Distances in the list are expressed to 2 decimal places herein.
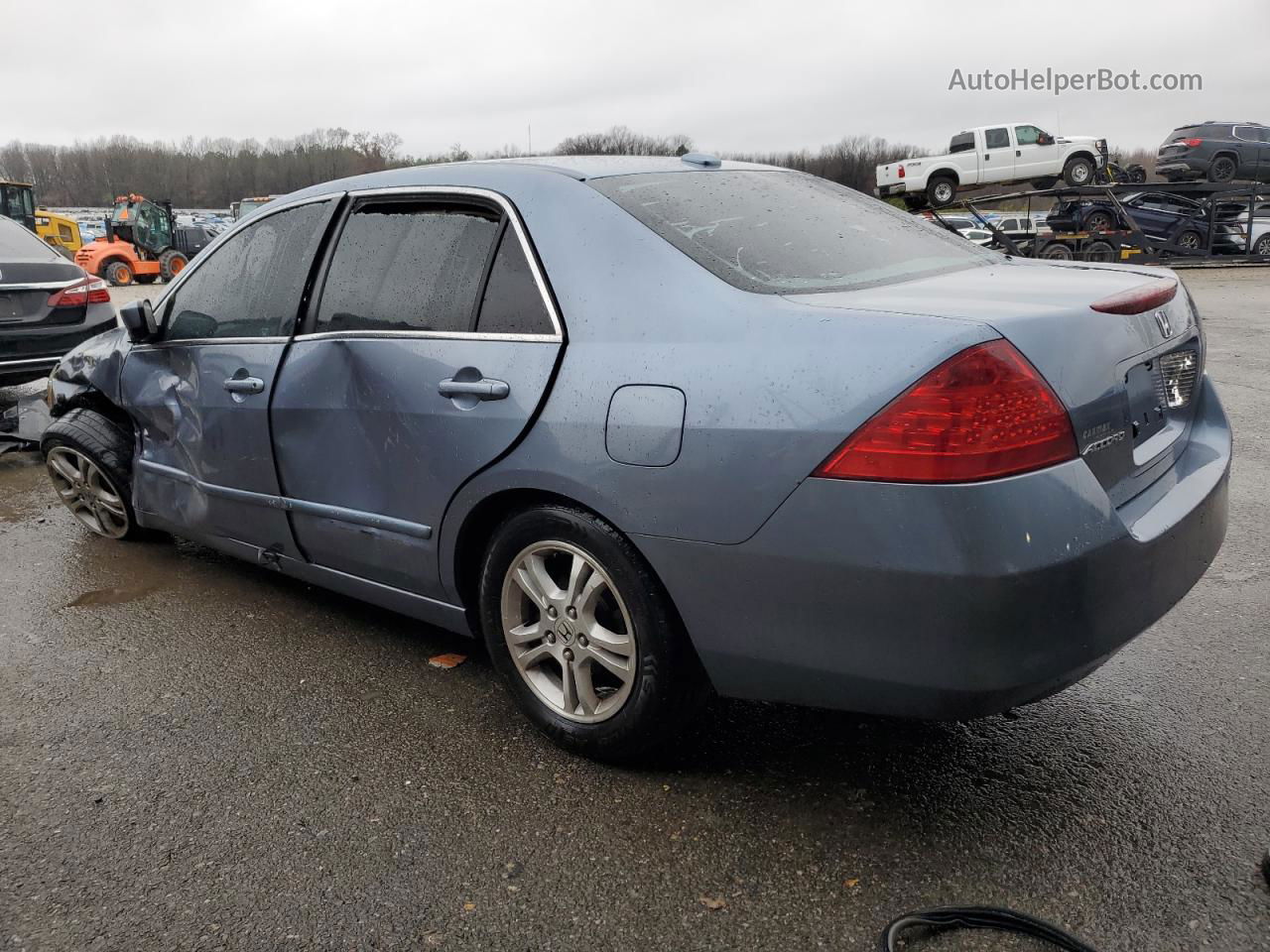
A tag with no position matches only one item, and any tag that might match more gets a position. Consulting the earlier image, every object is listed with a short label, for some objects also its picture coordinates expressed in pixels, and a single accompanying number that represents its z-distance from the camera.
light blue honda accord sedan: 2.01
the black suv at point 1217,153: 24.64
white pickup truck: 27.52
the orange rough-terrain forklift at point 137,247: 28.28
